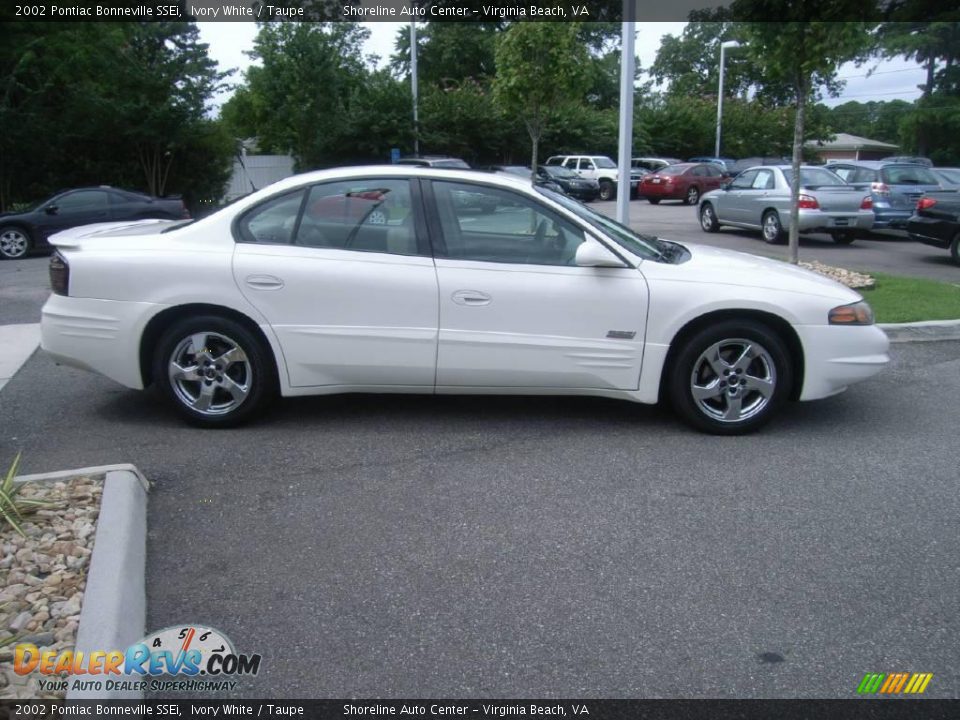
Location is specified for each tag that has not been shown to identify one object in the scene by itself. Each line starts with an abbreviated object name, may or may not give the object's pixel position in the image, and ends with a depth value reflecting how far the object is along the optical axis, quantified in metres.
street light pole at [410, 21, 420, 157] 29.94
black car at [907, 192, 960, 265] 13.77
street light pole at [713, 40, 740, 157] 40.28
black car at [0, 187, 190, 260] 16.92
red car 31.84
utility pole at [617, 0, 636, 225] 11.39
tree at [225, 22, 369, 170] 30.33
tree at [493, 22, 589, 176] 17.11
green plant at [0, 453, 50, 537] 3.96
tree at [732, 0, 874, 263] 9.95
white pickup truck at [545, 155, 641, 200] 34.78
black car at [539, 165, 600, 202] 32.81
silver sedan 16.45
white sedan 5.36
